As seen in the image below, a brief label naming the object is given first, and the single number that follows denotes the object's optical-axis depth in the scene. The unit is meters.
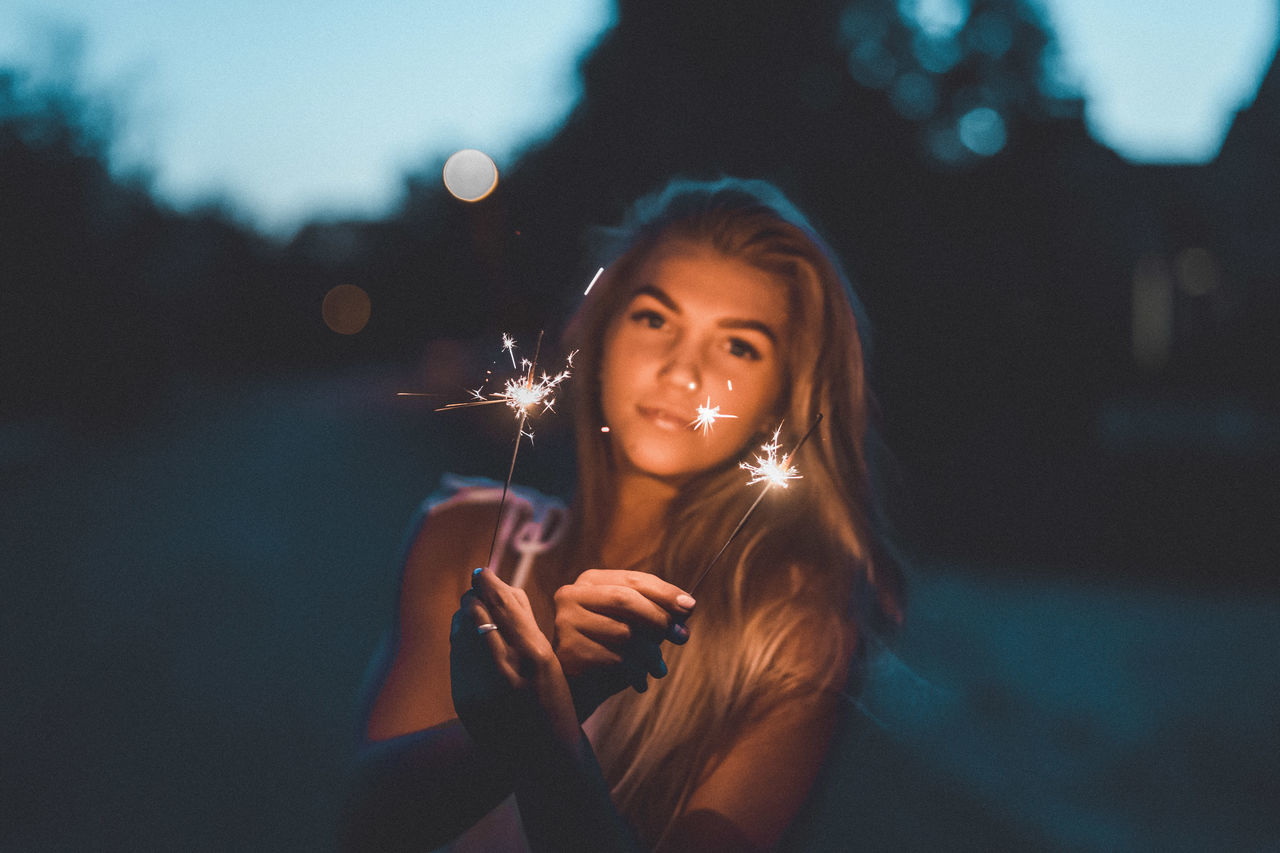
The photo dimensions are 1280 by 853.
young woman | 1.33
